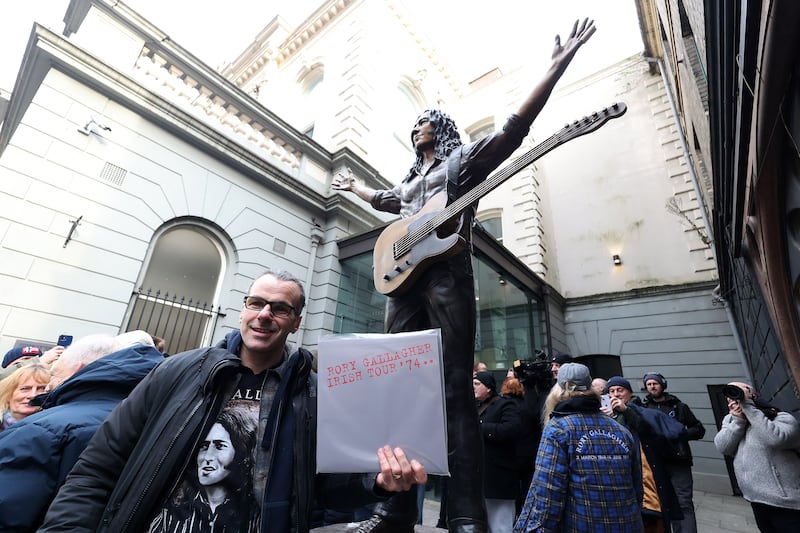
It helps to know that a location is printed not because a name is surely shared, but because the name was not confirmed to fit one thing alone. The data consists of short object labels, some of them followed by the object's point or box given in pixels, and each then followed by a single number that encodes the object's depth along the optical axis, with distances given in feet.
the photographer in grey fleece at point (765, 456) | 9.40
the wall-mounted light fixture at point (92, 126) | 17.02
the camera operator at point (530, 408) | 10.58
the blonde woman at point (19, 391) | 6.34
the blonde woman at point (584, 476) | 6.72
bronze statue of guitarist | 5.77
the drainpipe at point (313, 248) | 25.46
